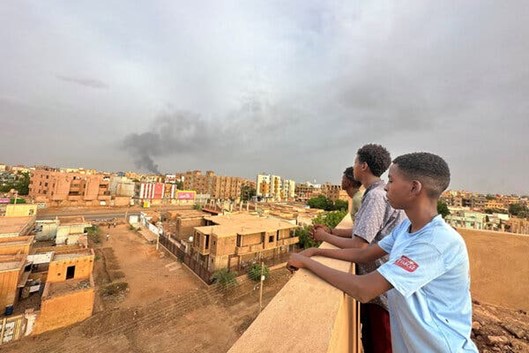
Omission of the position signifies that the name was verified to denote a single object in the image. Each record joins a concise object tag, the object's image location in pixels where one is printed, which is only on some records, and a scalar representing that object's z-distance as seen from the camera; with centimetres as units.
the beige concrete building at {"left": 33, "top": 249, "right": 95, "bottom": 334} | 1025
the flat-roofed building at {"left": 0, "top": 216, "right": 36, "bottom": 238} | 1566
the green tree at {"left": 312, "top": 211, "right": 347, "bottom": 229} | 2049
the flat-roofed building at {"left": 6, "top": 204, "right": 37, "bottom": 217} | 2202
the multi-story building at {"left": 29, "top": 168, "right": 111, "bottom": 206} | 3494
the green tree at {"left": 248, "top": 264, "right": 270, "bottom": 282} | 1576
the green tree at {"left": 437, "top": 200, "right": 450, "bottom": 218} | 3207
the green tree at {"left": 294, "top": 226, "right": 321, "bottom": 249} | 2091
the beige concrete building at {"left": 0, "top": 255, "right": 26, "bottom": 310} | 1040
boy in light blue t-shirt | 101
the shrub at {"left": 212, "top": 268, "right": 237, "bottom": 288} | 1437
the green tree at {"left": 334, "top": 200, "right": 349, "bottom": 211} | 4154
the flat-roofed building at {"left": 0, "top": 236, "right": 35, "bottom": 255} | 1254
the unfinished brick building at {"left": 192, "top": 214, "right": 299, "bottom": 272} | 1551
